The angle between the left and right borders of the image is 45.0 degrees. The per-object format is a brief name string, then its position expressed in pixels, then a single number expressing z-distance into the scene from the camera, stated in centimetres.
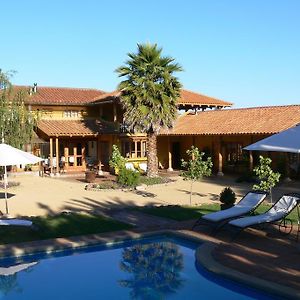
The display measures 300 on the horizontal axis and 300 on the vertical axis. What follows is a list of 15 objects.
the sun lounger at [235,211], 914
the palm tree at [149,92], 2025
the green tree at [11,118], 1900
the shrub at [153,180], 1897
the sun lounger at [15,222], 930
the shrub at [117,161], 1809
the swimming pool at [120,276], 654
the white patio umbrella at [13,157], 1054
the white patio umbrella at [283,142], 682
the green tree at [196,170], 1296
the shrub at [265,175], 1250
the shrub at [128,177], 1717
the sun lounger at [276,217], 846
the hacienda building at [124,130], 2299
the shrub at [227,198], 1077
